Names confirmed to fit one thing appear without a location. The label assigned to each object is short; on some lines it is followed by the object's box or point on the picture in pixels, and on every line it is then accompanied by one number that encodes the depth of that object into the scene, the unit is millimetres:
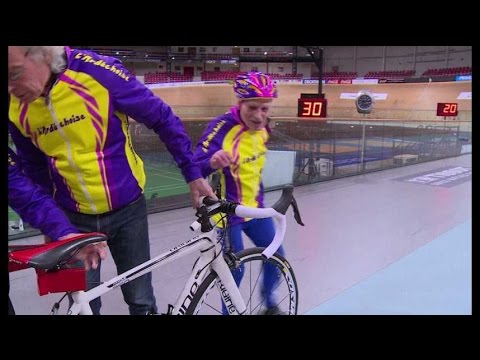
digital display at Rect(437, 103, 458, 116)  7836
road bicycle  1139
